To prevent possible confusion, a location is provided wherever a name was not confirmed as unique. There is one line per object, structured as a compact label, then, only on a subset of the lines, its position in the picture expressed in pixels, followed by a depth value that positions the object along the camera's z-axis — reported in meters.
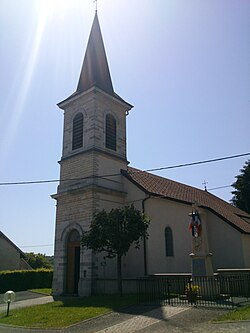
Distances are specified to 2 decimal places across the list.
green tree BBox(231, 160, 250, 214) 38.78
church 19.92
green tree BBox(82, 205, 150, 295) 16.20
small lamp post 13.74
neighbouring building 35.75
